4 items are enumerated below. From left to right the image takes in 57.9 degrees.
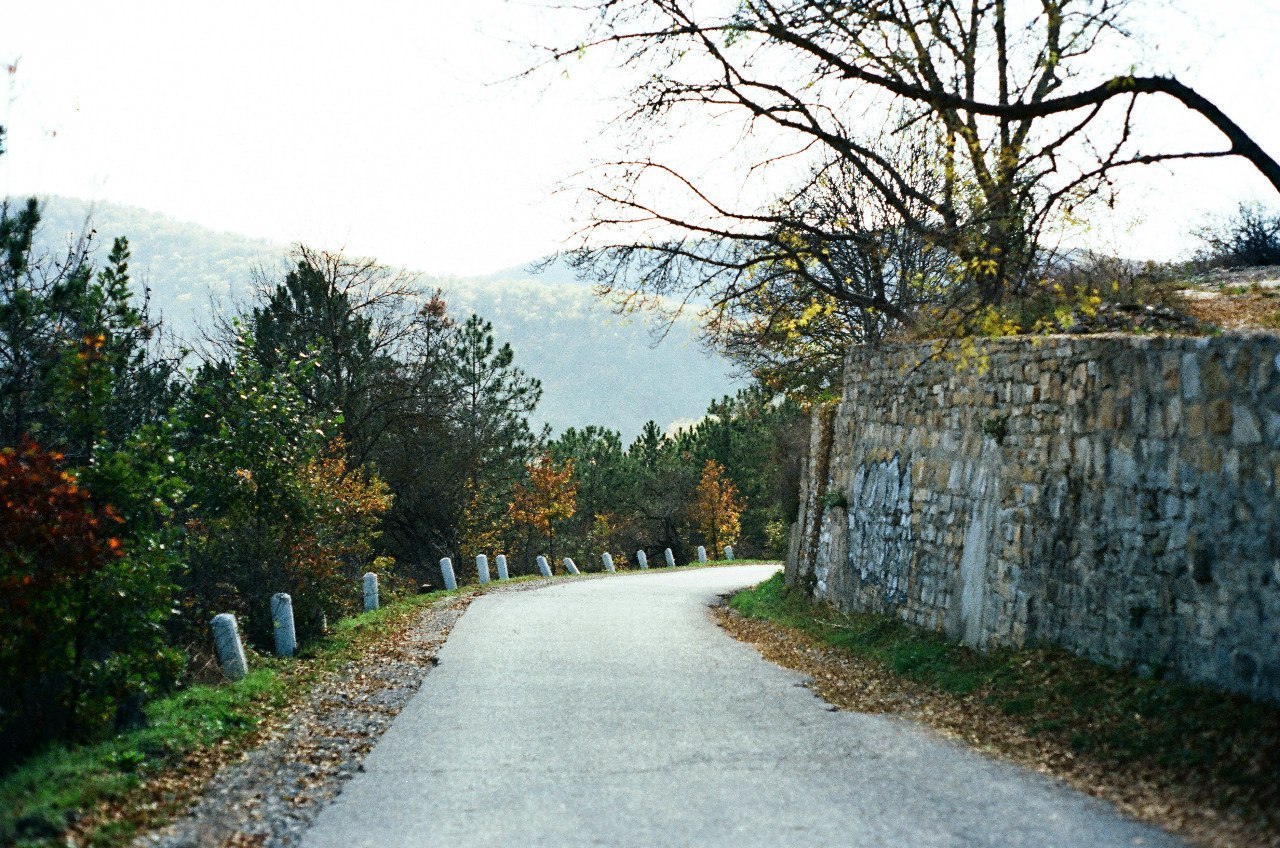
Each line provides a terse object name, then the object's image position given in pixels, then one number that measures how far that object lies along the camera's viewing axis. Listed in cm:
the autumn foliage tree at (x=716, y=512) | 4638
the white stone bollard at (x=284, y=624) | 1330
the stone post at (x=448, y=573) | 2488
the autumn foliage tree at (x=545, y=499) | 4022
